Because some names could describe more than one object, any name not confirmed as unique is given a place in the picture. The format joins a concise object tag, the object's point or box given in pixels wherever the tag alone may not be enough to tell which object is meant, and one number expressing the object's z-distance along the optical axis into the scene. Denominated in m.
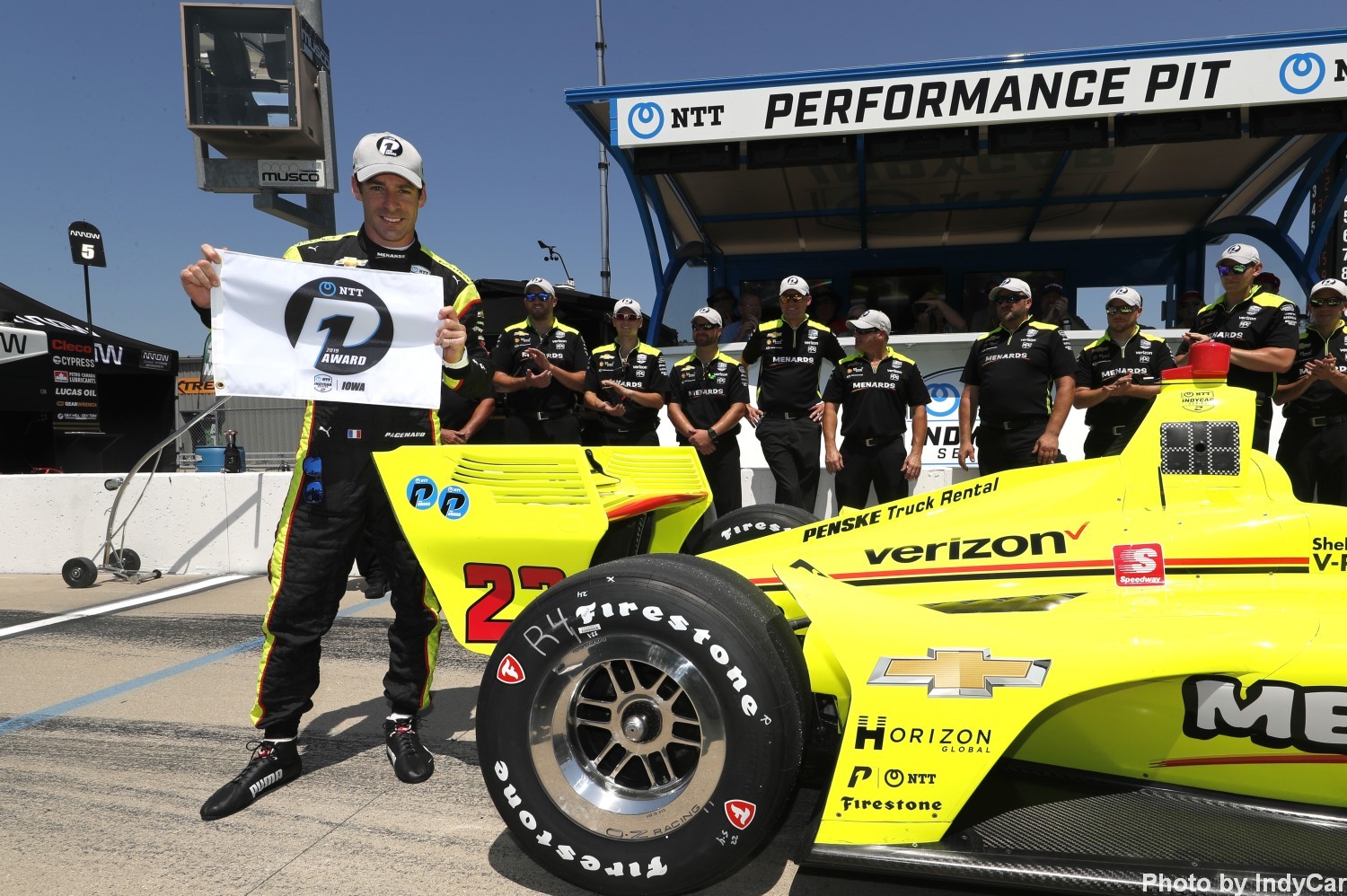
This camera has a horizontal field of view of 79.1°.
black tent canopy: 9.89
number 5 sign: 14.41
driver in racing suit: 2.63
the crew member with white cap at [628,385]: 6.06
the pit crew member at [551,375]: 6.03
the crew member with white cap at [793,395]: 5.70
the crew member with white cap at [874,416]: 5.27
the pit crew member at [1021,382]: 4.89
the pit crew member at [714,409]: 5.86
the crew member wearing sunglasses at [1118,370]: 5.12
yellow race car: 1.67
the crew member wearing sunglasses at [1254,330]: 4.78
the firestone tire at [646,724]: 1.79
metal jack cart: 6.20
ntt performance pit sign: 7.20
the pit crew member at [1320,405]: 4.71
